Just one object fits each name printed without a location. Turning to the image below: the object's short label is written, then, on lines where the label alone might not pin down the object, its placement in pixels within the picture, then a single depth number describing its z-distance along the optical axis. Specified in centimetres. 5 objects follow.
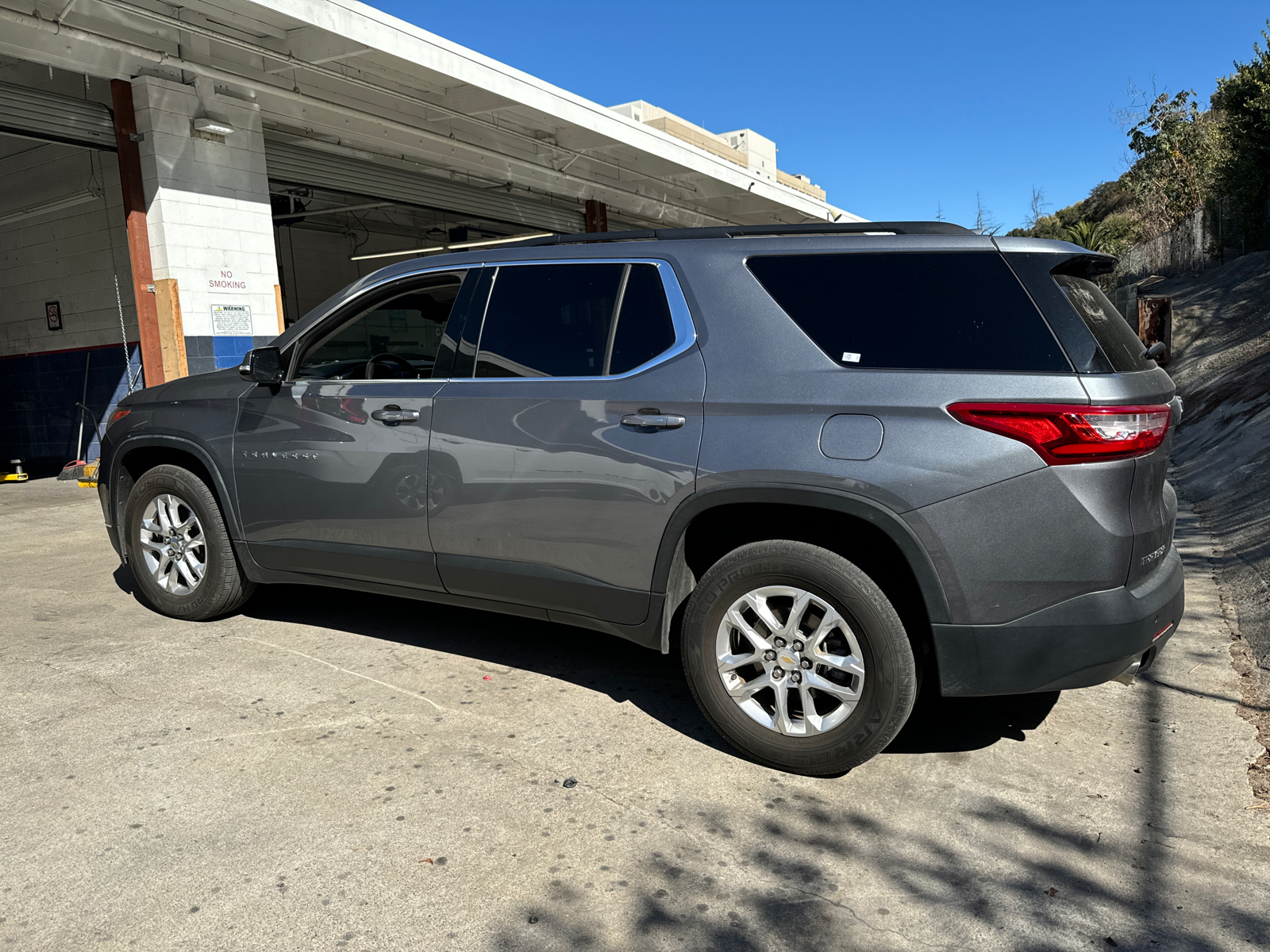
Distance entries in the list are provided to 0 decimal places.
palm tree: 2877
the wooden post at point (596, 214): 1784
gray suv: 288
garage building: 924
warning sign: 1000
